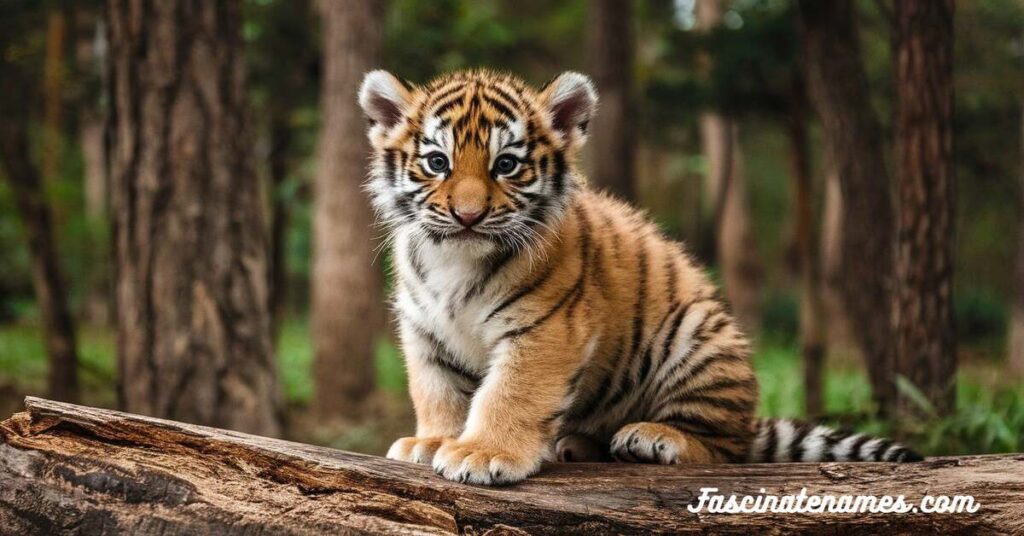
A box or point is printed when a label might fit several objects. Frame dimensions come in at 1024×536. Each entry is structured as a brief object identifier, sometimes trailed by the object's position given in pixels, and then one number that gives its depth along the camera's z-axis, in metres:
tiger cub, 2.98
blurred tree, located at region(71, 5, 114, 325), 9.30
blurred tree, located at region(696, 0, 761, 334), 14.75
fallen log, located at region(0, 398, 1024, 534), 2.49
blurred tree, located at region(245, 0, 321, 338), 10.10
